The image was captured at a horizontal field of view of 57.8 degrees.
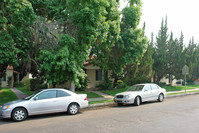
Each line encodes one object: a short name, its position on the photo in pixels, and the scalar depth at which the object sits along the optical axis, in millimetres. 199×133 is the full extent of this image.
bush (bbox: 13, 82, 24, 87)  29178
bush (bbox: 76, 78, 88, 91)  19102
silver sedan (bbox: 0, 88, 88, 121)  8164
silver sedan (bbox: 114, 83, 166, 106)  11867
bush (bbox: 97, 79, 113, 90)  20422
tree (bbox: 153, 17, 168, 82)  24778
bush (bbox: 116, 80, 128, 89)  21491
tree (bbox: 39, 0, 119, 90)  9992
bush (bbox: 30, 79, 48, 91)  20134
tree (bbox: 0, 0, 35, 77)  9414
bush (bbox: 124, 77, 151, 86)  22361
